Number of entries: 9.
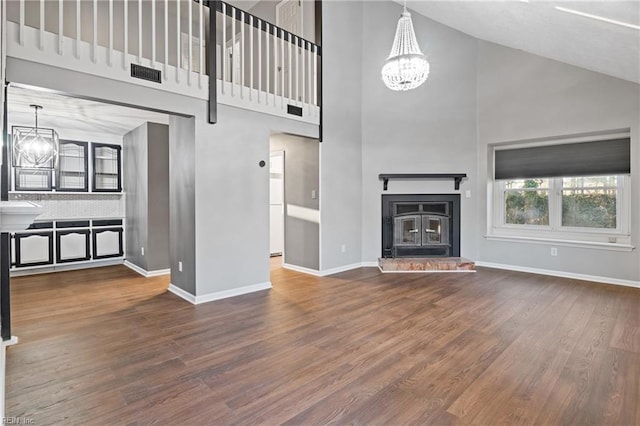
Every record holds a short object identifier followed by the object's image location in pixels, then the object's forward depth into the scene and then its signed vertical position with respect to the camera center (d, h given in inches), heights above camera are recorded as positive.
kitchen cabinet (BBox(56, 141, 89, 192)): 215.5 +28.1
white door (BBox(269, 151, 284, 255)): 285.7 +2.6
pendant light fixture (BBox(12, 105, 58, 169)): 181.8 +35.0
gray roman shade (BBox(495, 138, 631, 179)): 181.3 +29.7
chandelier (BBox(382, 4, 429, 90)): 145.7 +65.6
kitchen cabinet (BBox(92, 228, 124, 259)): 225.1 -22.3
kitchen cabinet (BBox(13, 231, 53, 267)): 196.9 -23.0
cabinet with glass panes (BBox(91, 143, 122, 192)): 229.1 +29.7
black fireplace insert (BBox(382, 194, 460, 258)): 228.7 -10.9
